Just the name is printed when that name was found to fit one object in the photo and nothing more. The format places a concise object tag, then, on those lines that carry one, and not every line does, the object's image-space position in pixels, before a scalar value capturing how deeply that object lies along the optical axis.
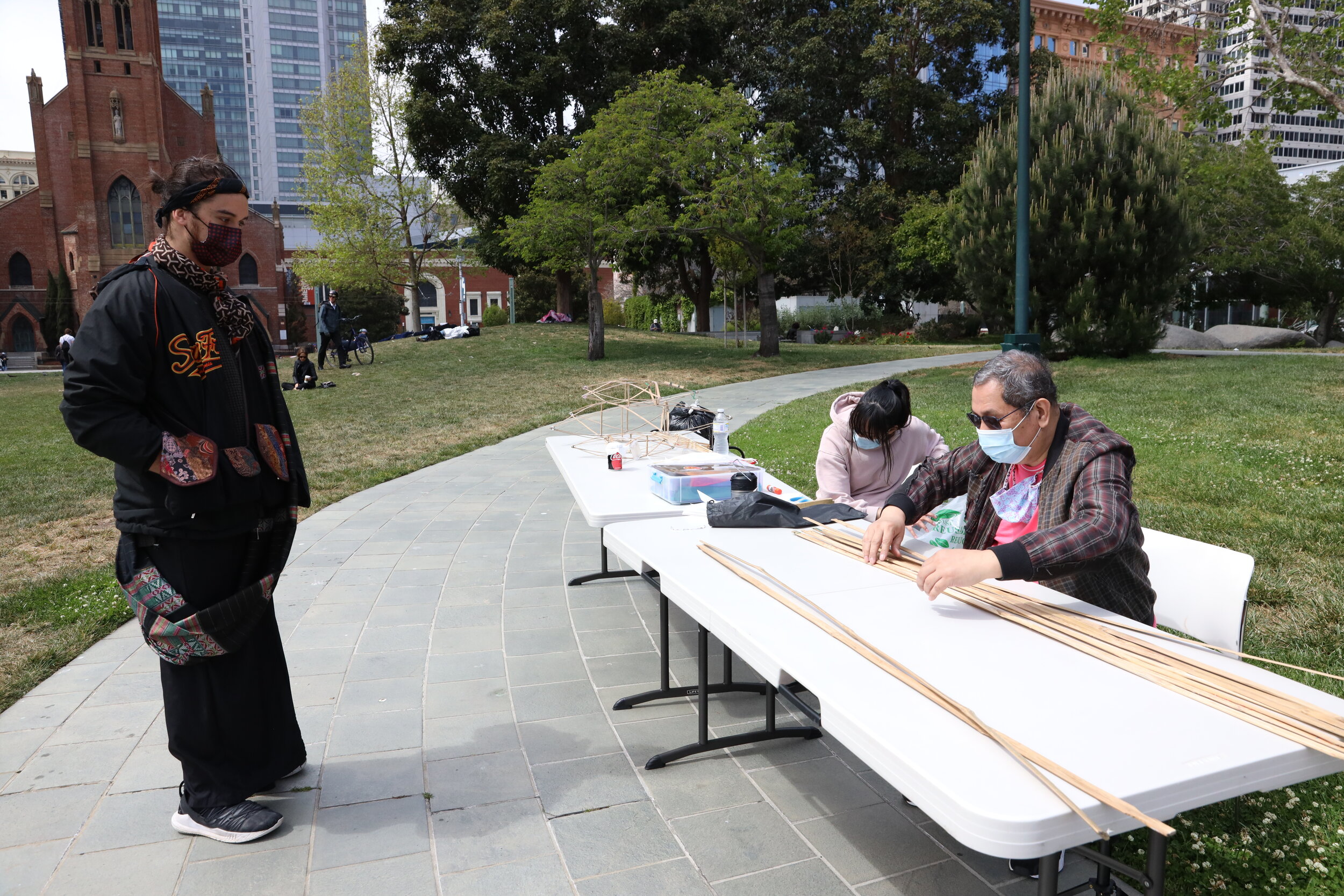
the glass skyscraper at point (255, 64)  131.12
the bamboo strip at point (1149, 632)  1.78
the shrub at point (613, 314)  49.56
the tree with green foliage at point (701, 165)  19.14
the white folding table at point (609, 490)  3.30
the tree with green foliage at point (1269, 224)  25.38
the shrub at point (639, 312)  46.28
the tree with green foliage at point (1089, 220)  14.93
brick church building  42.38
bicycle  23.19
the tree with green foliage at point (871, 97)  29.19
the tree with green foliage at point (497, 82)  25.41
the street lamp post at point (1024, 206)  10.02
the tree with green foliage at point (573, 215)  20.03
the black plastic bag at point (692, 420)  5.27
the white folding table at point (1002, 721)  1.20
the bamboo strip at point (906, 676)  1.16
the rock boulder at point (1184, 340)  23.47
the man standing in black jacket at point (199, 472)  2.13
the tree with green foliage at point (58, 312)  43.47
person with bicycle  20.06
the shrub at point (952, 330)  31.38
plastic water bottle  4.59
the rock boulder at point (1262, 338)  23.98
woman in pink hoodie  3.86
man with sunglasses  2.09
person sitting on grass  17.67
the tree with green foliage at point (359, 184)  30.44
